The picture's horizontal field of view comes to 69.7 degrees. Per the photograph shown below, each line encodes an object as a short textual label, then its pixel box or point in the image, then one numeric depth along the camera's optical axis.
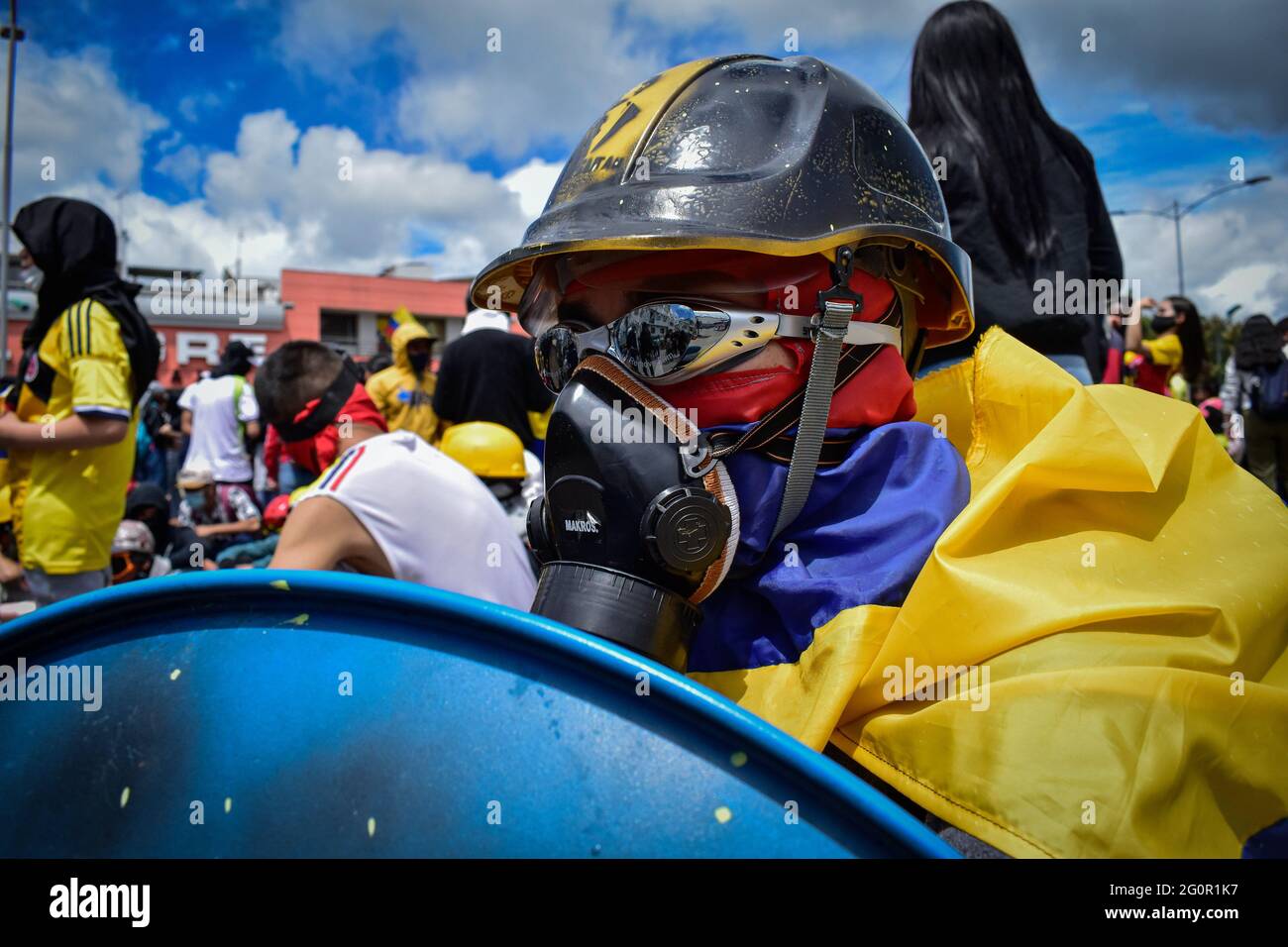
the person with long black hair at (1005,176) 2.32
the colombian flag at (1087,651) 0.94
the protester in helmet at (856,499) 1.00
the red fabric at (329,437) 3.83
